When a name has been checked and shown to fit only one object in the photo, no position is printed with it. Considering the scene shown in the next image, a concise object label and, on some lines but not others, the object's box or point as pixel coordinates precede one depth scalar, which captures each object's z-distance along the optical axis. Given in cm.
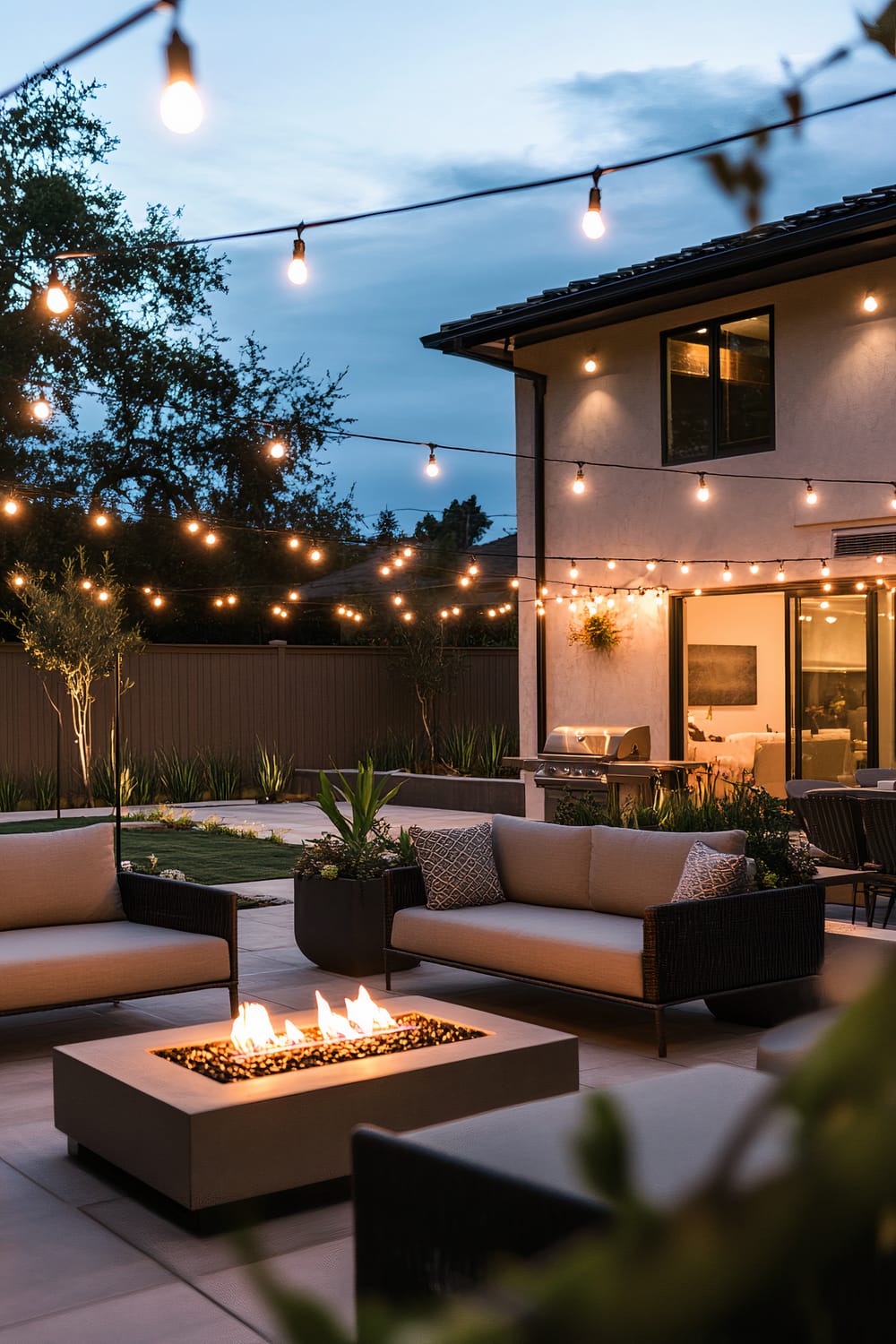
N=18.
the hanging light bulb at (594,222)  536
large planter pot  643
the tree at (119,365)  1945
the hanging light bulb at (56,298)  610
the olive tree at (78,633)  1501
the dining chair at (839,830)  765
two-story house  1085
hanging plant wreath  1287
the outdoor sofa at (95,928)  513
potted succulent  645
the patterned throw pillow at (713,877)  537
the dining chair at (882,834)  732
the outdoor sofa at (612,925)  511
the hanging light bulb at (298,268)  638
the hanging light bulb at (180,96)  305
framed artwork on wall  1267
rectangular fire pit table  348
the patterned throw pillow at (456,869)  627
